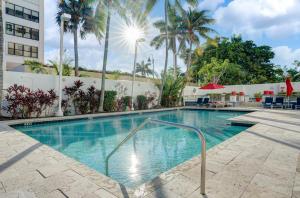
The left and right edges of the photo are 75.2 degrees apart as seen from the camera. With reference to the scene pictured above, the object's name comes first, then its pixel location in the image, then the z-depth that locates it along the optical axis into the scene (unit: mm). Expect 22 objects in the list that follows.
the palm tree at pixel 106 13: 13616
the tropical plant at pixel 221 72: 27598
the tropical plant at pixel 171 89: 19625
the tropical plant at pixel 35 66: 15102
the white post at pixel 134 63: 15883
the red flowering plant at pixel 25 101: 9748
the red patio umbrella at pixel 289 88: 14234
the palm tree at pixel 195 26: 22109
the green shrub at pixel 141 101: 17312
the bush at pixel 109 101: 14219
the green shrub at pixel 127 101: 15922
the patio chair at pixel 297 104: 15756
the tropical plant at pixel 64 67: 14000
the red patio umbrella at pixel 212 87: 17888
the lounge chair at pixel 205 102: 19483
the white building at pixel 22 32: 23203
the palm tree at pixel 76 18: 16250
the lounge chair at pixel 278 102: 16856
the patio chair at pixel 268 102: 17166
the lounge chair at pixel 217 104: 18805
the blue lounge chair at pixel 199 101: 20128
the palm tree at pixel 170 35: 23028
